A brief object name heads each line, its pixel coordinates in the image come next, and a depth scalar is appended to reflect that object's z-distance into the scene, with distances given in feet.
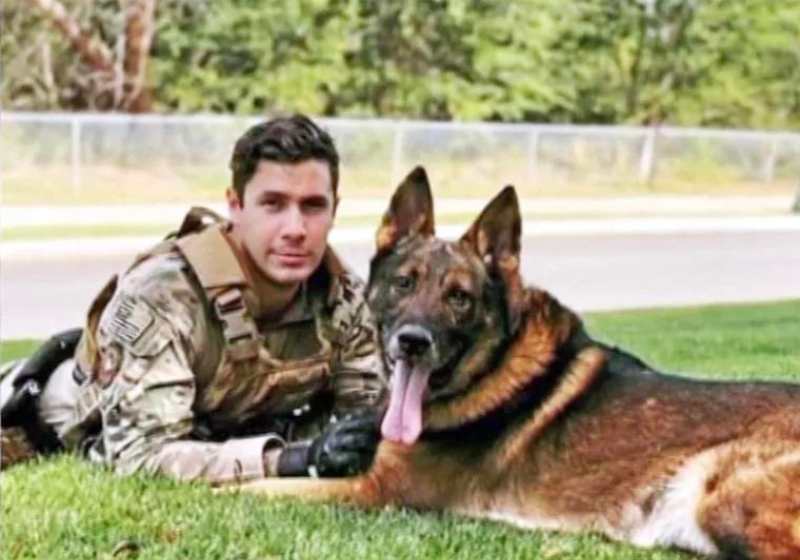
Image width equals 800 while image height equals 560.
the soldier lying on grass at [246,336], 9.35
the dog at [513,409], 8.16
